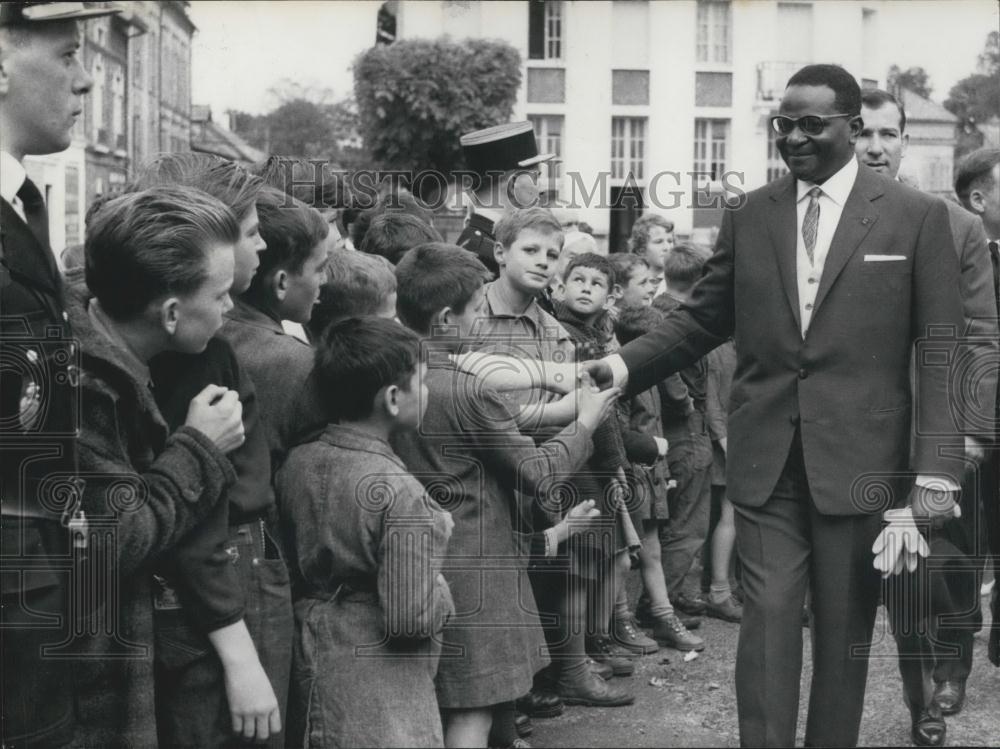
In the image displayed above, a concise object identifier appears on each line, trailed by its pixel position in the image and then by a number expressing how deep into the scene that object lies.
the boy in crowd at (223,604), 2.94
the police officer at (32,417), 2.58
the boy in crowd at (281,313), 3.48
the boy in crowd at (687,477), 6.57
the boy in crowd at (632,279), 6.74
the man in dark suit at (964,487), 4.93
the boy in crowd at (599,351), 5.49
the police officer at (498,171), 6.59
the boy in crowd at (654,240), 8.08
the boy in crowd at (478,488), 3.86
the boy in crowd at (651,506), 6.03
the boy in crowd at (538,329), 4.95
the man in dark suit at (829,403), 3.89
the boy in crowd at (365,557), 3.23
